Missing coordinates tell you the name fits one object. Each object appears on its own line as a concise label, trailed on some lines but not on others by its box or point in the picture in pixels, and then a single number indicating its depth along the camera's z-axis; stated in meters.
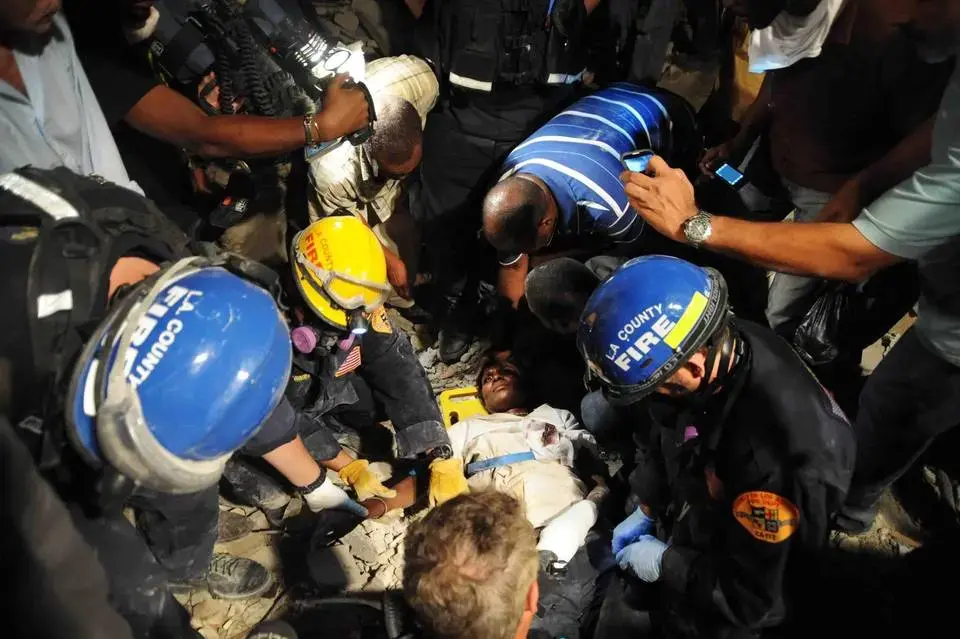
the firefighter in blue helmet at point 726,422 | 2.14
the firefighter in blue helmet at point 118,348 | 1.48
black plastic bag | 3.32
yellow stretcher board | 3.95
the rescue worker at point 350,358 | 3.11
